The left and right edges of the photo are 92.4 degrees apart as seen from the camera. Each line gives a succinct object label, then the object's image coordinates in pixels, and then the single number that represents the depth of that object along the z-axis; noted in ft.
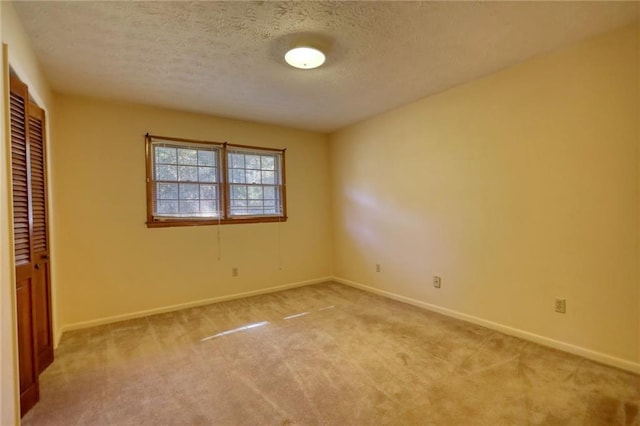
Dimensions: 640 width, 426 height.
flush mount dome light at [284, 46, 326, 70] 7.81
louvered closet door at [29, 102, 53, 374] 7.62
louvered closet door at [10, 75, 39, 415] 6.27
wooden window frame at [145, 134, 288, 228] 12.27
